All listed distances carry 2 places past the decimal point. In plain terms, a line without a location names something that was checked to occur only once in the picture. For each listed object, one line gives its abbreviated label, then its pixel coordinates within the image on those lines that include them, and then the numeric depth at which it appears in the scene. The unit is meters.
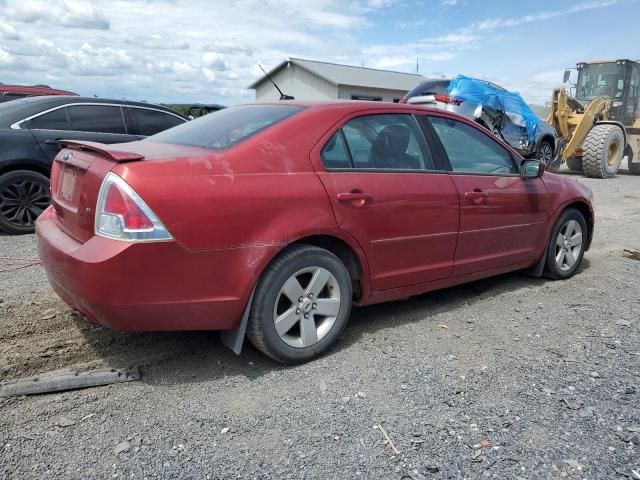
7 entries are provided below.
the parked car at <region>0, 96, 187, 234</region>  6.29
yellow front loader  14.38
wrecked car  11.34
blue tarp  11.42
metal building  29.59
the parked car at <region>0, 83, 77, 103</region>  11.30
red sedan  2.74
